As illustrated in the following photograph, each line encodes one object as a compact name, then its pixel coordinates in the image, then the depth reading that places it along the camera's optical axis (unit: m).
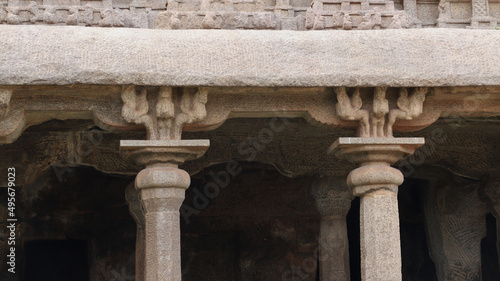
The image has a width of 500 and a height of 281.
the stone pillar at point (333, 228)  14.76
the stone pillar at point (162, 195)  10.71
